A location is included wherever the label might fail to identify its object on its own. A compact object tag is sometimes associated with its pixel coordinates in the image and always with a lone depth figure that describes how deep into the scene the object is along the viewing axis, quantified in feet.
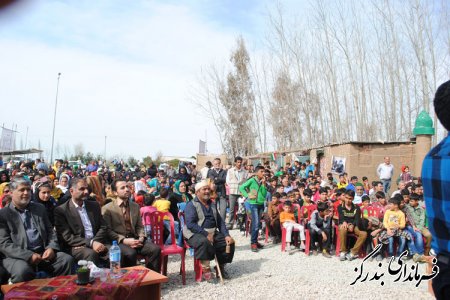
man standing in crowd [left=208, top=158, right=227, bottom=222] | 33.47
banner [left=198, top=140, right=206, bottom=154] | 98.00
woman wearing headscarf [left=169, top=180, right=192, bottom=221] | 27.48
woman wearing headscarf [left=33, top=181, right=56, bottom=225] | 19.29
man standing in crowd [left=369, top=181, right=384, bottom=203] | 33.42
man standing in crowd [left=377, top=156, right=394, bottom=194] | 41.57
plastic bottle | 15.37
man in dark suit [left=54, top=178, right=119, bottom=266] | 16.51
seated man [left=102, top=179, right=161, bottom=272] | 17.48
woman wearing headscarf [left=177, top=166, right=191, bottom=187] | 35.80
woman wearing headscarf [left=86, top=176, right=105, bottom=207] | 22.01
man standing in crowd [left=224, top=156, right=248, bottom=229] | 31.76
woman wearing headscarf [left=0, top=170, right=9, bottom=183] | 27.63
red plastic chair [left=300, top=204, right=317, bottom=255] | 25.46
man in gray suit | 14.43
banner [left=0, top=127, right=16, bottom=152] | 62.75
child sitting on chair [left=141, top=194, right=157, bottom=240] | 20.99
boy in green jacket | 26.02
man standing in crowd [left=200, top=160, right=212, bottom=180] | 35.63
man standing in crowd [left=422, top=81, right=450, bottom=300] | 5.88
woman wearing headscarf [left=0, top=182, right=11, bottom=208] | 22.02
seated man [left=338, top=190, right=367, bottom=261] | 24.38
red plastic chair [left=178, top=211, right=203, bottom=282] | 19.22
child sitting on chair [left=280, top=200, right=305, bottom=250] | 25.96
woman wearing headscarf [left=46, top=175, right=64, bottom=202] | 23.48
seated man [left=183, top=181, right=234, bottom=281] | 18.95
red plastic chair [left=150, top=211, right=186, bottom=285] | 18.79
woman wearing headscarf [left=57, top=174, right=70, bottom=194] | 28.25
